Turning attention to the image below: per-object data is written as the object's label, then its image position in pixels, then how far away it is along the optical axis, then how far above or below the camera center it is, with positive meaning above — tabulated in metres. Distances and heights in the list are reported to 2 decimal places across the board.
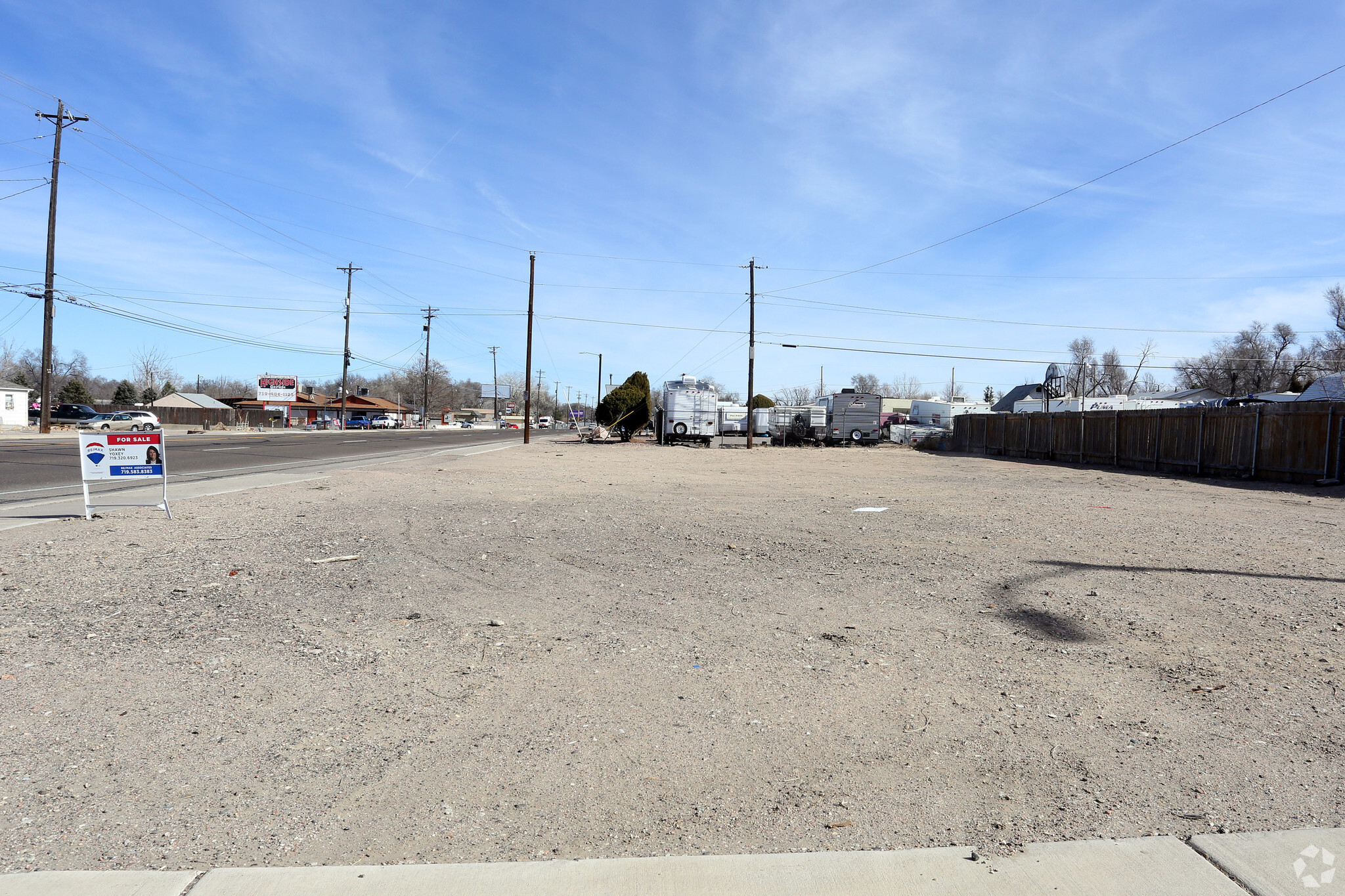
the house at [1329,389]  28.59 +2.25
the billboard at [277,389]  102.44 +2.60
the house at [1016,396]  58.69 +3.22
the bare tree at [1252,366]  75.94 +8.03
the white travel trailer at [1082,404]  47.44 +2.32
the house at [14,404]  55.12 -0.47
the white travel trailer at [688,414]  43.19 +0.57
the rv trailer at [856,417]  46.34 +0.77
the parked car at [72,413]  58.09 -0.98
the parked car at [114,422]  49.22 -1.37
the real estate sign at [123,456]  10.60 -0.75
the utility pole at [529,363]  41.28 +2.95
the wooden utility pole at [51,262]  38.69 +6.92
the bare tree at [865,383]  147.50 +9.32
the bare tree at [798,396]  153.62 +6.54
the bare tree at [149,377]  117.44 +3.92
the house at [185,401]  93.00 +0.41
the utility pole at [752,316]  44.76 +6.53
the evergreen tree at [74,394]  90.31 +0.79
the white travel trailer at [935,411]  66.69 +2.02
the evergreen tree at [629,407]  49.72 +0.96
